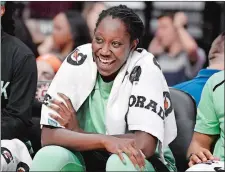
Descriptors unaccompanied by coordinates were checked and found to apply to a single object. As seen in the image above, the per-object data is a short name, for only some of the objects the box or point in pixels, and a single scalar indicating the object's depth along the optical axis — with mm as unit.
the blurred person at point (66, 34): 11741
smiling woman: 6501
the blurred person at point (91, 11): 12426
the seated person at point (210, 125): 6594
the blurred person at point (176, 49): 11567
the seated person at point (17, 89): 7475
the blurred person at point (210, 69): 7705
